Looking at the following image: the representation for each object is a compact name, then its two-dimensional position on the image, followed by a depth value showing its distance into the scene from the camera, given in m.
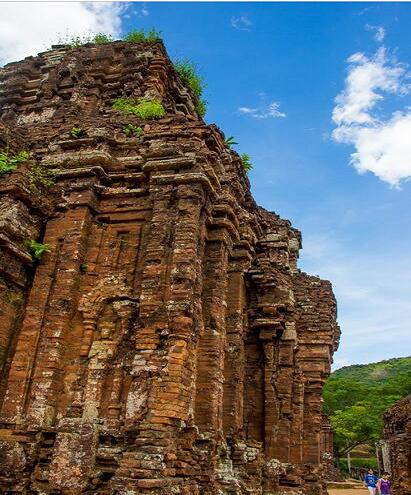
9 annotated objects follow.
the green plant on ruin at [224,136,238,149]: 14.86
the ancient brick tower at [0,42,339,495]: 8.24
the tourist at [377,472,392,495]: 19.39
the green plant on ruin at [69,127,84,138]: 11.58
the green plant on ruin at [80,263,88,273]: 10.12
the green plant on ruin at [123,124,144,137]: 11.64
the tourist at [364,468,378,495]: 22.92
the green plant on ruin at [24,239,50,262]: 10.05
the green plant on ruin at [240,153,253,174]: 16.97
